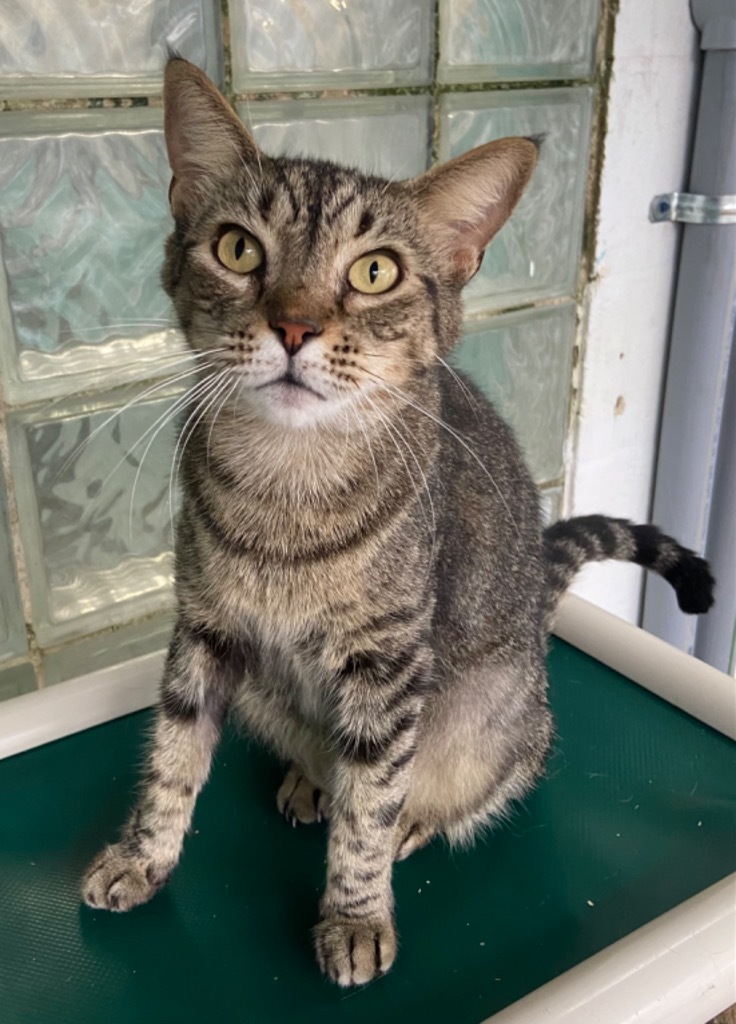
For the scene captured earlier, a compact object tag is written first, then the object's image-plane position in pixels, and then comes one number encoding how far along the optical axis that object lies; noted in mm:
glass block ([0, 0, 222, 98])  950
